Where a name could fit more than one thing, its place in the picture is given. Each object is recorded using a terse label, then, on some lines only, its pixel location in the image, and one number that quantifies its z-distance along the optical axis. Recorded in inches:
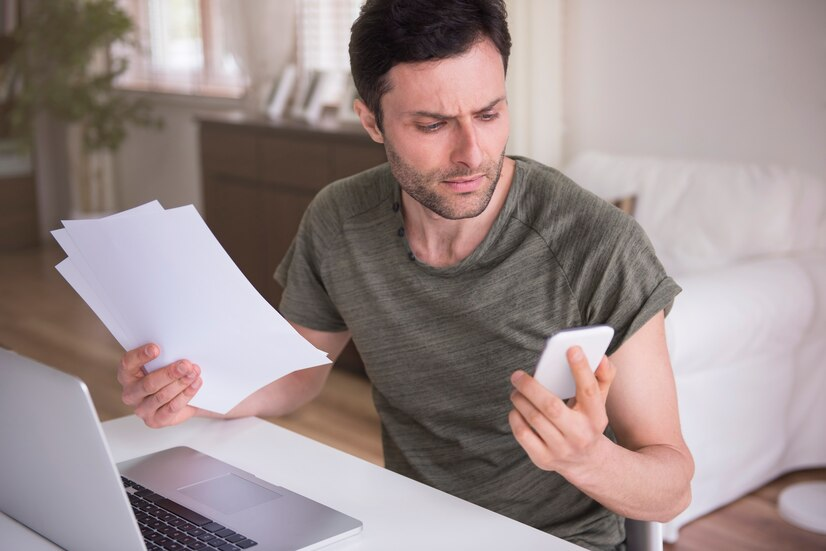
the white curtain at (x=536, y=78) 136.1
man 47.8
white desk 40.6
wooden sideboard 148.6
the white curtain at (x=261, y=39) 184.1
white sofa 99.0
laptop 35.7
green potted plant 220.5
